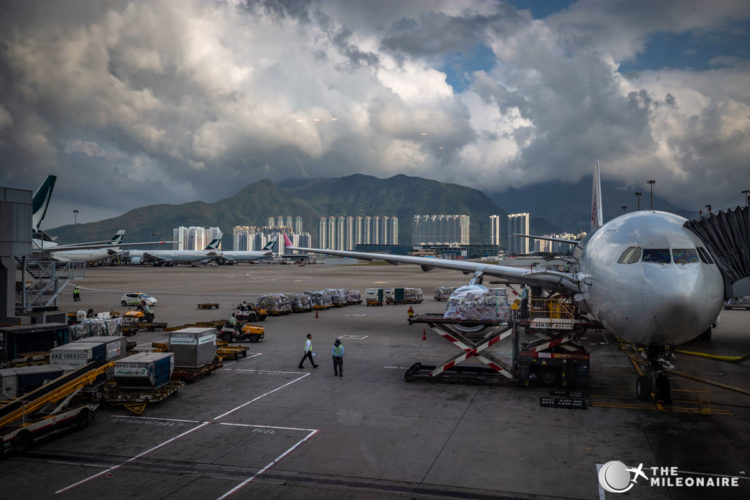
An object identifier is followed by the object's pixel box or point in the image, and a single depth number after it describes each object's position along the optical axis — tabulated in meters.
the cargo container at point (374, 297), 47.66
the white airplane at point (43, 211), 42.12
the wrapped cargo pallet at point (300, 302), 41.94
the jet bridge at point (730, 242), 13.84
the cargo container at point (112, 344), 18.50
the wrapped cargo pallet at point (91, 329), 25.94
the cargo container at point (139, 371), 16.05
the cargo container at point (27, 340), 21.16
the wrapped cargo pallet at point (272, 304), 39.88
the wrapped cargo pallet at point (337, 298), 46.59
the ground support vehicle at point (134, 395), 15.38
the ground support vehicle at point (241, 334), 28.28
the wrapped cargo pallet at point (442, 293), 51.99
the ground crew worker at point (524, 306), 29.70
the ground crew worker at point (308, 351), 21.19
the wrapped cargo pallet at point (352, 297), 48.25
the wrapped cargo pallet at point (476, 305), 25.42
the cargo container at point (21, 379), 14.27
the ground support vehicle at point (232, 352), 23.56
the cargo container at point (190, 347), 19.91
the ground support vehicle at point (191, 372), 19.06
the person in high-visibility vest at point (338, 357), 19.67
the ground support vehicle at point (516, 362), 17.58
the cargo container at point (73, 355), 17.14
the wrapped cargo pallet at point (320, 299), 43.97
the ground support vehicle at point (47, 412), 11.98
